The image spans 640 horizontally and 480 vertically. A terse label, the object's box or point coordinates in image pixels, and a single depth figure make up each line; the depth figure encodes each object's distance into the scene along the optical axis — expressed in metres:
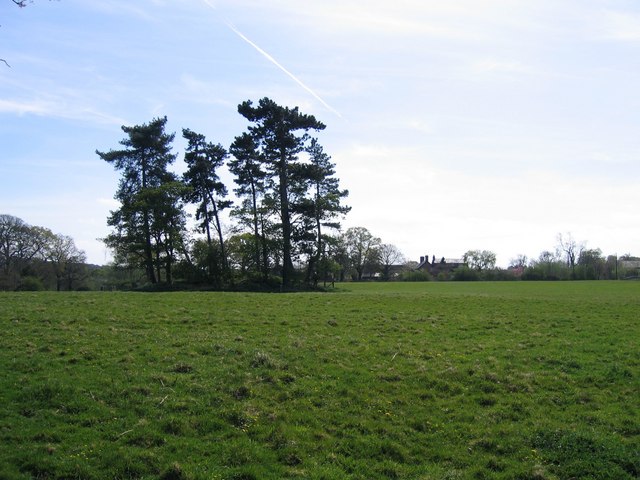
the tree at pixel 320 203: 58.33
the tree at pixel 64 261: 76.75
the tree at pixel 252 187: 56.31
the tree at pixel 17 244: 71.25
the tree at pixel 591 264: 125.06
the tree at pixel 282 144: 55.44
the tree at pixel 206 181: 57.91
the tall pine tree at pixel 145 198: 53.94
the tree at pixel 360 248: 130.75
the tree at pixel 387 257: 138.56
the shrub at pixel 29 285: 58.22
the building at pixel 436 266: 190.62
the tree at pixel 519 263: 178.50
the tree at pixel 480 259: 156.75
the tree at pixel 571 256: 143.50
